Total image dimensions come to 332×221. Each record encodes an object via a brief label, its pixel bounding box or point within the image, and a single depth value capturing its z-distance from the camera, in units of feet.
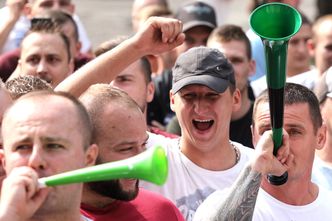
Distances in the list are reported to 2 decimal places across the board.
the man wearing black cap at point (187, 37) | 53.80
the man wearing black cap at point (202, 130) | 36.97
